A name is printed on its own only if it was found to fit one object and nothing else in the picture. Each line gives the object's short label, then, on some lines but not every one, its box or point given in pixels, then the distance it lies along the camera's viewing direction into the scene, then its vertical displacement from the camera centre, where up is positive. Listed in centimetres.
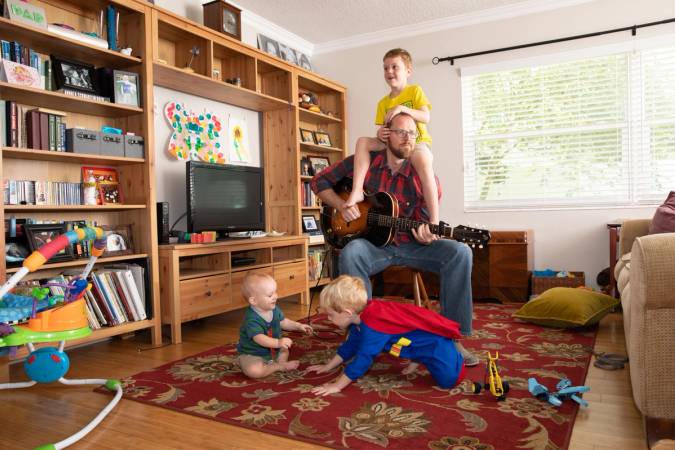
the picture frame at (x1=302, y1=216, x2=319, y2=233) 451 -8
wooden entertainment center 258 +61
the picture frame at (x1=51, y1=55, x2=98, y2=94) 259 +77
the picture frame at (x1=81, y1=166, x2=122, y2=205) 284 +22
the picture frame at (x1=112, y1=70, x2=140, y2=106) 277 +73
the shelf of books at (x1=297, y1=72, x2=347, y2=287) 447 +71
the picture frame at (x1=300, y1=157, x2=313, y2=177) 452 +44
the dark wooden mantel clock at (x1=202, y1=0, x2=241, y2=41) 358 +144
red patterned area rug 151 -67
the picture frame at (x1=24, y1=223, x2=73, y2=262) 241 -6
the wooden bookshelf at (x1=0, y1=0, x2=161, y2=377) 260 +33
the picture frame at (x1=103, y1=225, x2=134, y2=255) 279 -11
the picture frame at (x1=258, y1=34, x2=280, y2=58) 442 +153
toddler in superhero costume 187 -45
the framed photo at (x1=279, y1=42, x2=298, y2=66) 470 +154
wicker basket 390 -56
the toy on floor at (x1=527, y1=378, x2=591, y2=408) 175 -65
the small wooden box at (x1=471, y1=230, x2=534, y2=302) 392 -44
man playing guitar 231 -14
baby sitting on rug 211 -49
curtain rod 387 +140
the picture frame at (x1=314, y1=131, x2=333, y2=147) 479 +74
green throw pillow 288 -57
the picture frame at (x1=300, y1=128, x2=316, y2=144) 460 +73
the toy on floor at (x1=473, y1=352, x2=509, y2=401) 179 -62
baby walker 143 -30
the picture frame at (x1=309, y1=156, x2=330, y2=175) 470 +50
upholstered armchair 143 -35
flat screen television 333 +14
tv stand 290 -36
